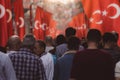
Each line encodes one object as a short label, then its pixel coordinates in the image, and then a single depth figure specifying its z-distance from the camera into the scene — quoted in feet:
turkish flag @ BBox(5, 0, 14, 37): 33.70
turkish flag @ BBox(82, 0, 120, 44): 32.30
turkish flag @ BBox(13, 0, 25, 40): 48.70
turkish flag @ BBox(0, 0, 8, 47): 32.50
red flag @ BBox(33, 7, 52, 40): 83.57
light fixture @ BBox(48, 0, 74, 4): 171.32
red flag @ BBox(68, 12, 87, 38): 103.09
